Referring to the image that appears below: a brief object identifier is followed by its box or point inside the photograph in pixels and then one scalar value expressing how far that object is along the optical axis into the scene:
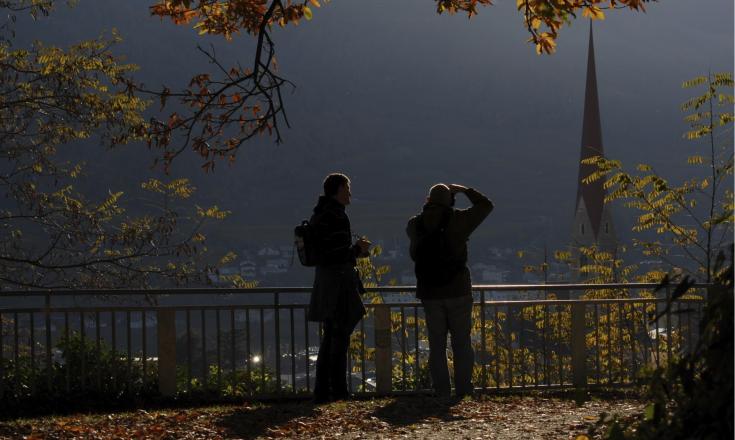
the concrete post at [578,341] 10.51
